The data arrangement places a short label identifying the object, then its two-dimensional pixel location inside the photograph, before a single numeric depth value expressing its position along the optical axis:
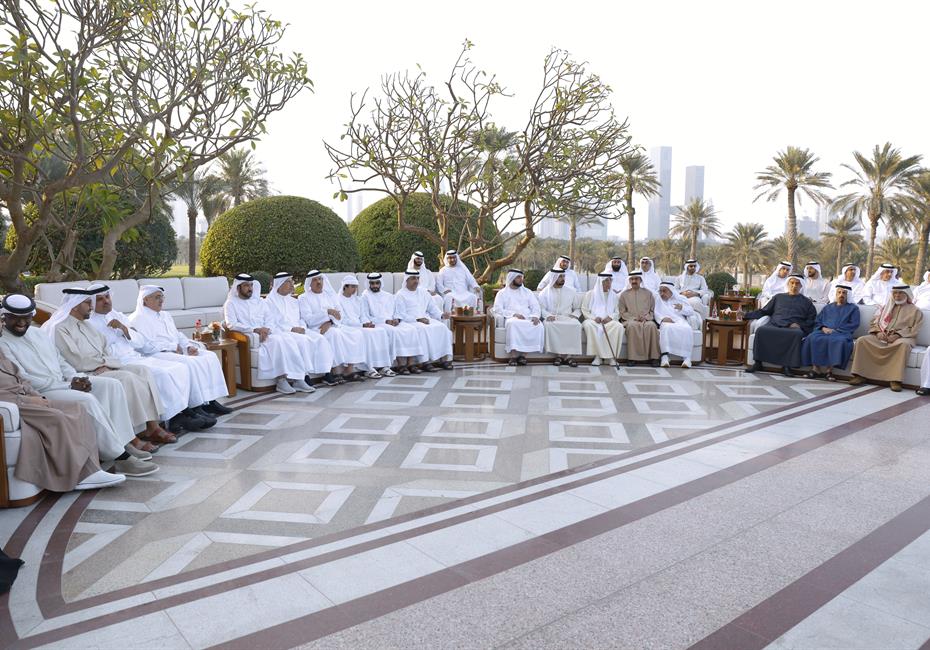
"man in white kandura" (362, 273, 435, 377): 7.52
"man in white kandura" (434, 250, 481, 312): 9.01
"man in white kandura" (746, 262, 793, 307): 9.38
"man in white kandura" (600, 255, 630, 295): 8.93
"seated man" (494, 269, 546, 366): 8.21
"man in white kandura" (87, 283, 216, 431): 4.84
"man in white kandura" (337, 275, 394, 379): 7.30
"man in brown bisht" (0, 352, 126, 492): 3.59
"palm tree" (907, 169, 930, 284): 19.31
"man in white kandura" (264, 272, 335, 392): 6.67
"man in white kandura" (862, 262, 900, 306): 8.59
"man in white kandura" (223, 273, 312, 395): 6.41
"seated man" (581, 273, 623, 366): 8.26
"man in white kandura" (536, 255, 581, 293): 8.96
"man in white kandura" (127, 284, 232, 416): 5.22
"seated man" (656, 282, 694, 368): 8.16
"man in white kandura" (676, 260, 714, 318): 10.02
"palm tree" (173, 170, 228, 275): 21.77
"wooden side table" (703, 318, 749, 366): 8.24
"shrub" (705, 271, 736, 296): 15.17
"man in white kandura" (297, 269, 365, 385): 6.99
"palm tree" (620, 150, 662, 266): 21.17
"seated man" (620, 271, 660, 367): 8.16
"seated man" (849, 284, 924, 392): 6.88
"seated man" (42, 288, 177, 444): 4.46
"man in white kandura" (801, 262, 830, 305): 9.24
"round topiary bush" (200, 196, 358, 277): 12.22
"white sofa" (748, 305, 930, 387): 6.77
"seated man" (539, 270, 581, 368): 8.30
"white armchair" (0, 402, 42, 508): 3.49
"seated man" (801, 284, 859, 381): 7.30
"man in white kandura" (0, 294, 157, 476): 4.02
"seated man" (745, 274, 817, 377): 7.61
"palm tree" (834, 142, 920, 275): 19.72
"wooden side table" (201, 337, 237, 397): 6.21
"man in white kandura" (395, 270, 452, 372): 7.79
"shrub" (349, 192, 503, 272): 13.40
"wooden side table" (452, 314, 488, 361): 8.41
